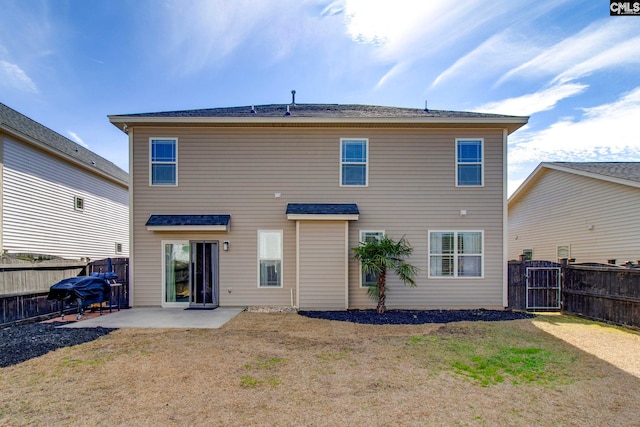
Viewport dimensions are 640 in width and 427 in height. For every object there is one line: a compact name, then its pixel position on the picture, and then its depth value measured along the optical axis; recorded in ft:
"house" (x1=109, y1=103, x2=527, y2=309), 30.07
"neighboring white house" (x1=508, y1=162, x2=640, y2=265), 33.19
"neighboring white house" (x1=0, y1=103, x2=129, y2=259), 33.17
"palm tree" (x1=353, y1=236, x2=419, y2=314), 26.78
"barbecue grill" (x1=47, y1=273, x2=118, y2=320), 25.17
